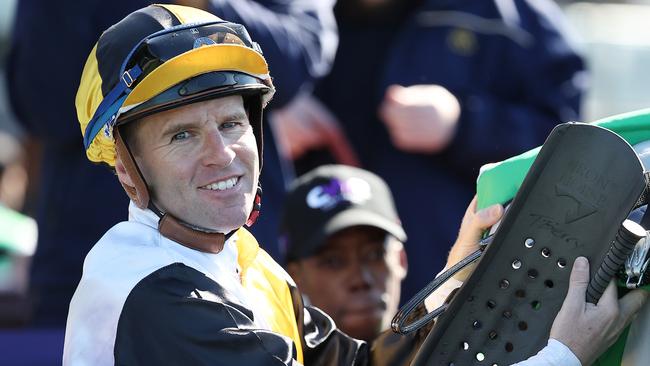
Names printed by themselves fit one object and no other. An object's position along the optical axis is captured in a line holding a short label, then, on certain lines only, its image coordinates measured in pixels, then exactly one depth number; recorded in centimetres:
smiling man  534
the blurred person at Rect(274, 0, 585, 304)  922
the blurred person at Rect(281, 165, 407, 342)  869
